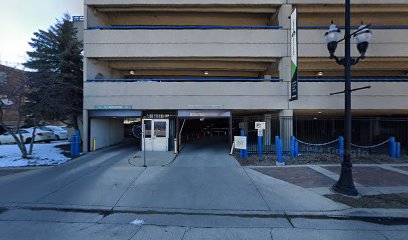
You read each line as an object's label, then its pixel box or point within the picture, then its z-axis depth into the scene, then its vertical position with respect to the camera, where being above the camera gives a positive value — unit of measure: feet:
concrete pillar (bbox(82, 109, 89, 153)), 43.34 -1.90
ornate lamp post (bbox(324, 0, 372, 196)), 20.59 +4.59
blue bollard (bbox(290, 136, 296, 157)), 38.24 -4.75
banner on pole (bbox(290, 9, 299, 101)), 38.83 +11.81
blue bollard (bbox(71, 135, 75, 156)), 39.24 -4.50
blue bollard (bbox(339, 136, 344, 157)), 38.49 -4.27
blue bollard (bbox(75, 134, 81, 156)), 39.96 -4.30
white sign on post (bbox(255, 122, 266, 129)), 37.04 -0.75
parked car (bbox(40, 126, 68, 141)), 67.27 -3.73
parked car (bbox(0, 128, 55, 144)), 58.23 -4.39
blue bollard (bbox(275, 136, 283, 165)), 33.76 -4.95
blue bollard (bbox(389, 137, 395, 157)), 38.88 -4.67
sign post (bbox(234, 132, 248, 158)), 37.08 -3.97
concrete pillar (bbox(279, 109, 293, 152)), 42.45 -1.24
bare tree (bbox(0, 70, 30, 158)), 35.78 +4.46
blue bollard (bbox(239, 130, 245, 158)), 37.76 -5.56
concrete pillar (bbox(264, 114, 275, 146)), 51.16 -2.48
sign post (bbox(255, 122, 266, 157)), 37.04 -1.09
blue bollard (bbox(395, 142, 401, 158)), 38.70 -5.14
